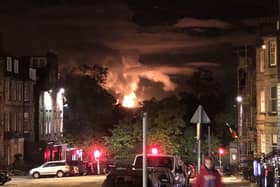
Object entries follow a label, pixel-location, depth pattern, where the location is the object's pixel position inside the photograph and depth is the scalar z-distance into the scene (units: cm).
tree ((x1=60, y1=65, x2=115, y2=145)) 10012
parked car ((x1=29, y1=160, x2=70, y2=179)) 6216
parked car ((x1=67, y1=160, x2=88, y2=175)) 6347
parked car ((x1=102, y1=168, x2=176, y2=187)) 1777
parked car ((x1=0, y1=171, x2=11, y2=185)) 4721
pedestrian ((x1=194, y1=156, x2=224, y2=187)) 1384
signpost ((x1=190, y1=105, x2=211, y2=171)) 1687
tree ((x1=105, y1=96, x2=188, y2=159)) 7919
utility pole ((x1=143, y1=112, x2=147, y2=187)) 1255
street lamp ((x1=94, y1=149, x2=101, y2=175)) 7330
